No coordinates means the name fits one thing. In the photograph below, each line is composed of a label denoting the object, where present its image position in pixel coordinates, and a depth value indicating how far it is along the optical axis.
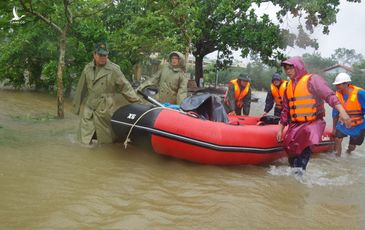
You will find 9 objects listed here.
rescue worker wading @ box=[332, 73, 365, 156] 6.57
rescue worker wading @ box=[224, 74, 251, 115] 7.92
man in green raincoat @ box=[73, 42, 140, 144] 5.78
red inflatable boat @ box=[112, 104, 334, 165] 5.25
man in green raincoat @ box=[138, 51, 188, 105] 6.72
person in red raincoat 4.93
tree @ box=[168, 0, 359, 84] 15.78
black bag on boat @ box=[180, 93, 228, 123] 5.88
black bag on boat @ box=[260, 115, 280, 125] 6.83
